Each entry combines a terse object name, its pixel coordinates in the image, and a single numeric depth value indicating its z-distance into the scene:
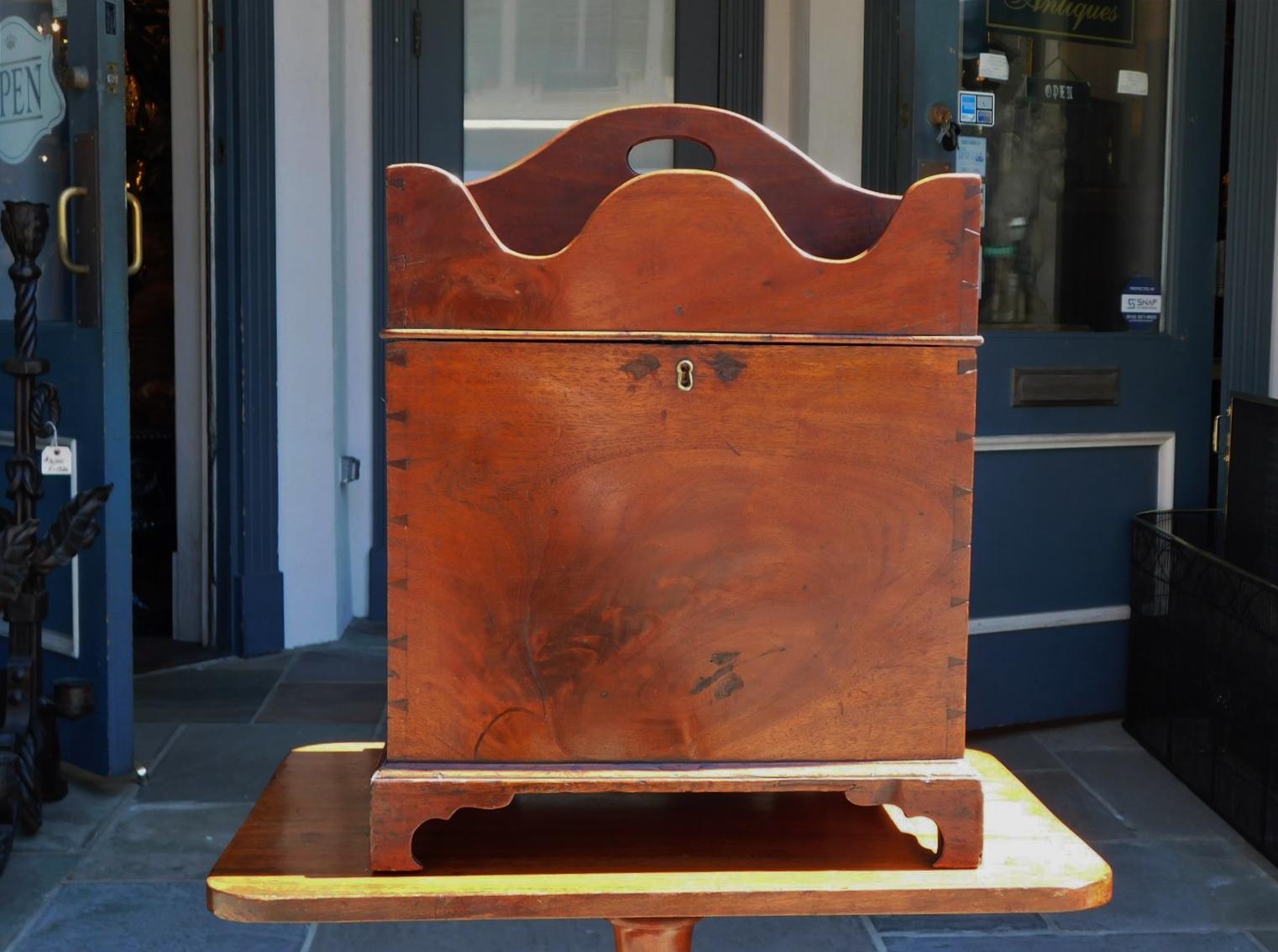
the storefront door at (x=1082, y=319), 3.16
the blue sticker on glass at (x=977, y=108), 3.02
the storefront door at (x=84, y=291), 2.79
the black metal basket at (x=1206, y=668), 2.75
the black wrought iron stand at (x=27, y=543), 2.63
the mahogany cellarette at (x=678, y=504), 0.96
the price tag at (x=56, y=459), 2.85
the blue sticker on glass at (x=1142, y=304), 3.28
